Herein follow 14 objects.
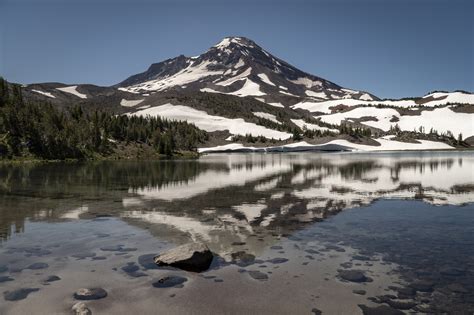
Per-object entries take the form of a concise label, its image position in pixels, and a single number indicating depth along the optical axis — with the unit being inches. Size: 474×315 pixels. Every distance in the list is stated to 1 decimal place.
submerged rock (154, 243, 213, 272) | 647.8
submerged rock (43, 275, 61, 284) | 590.6
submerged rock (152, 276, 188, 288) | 574.6
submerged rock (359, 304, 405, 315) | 477.2
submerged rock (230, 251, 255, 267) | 677.9
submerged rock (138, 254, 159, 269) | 659.4
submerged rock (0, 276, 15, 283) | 590.2
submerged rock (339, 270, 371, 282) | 592.1
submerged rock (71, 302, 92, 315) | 474.6
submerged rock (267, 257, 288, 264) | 682.4
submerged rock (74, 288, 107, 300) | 529.3
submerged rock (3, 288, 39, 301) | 523.2
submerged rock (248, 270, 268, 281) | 602.2
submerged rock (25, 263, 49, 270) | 655.1
